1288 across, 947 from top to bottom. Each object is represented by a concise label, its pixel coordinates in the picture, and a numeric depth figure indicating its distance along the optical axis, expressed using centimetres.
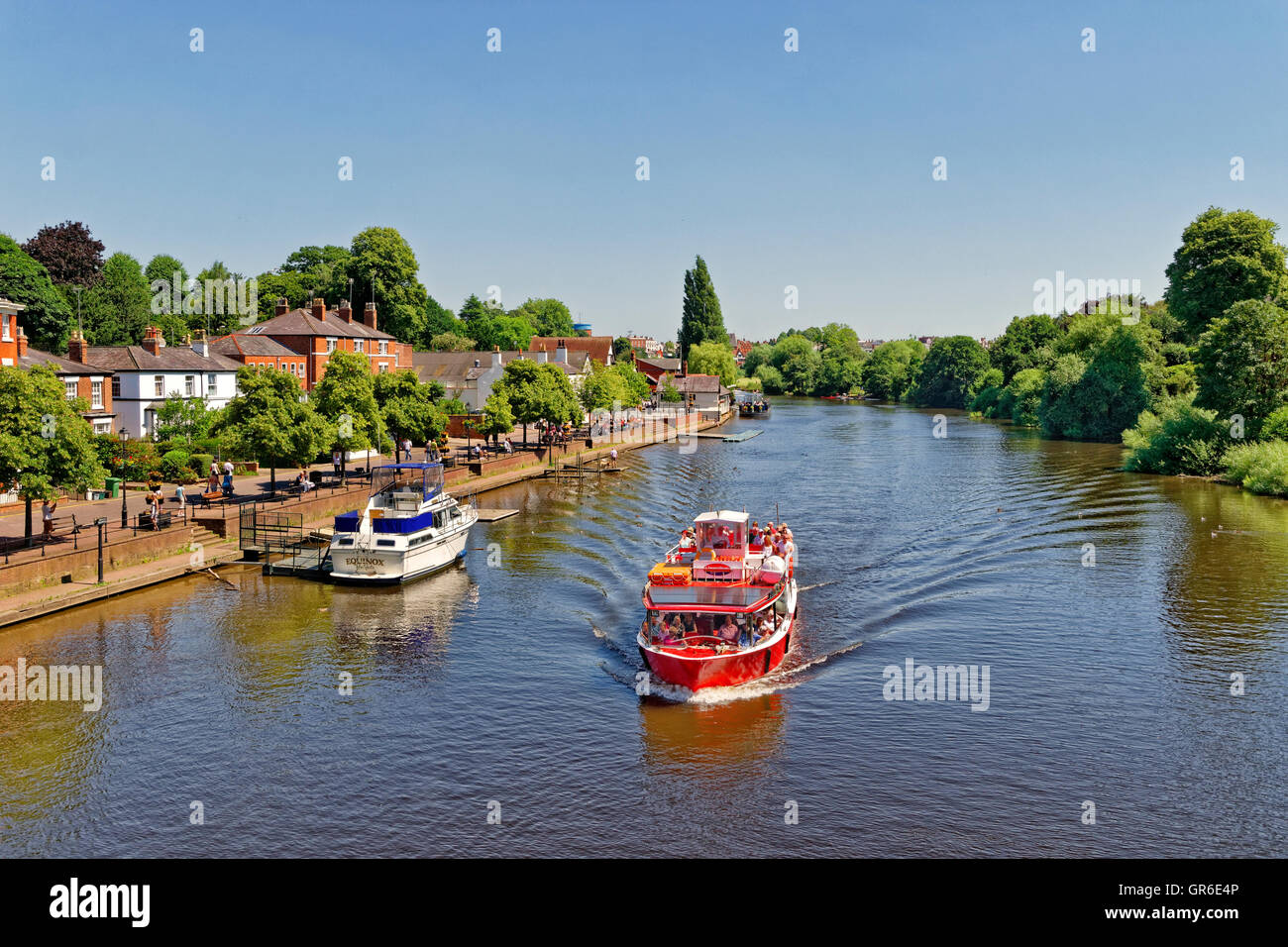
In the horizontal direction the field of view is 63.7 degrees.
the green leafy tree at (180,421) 6397
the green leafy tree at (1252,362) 6944
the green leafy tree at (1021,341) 15075
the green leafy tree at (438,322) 17200
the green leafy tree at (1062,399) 10531
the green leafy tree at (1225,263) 8725
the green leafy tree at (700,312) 18725
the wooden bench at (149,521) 4272
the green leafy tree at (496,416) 7638
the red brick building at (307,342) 7962
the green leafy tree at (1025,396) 12288
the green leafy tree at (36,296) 8212
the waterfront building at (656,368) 17550
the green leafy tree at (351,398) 5747
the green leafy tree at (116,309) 10031
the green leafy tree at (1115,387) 10012
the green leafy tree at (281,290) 13038
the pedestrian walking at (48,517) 3884
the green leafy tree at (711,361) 17125
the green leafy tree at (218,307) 12900
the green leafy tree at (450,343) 14888
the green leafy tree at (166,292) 11468
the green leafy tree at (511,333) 16462
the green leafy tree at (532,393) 8044
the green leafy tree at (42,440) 3638
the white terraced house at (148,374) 6500
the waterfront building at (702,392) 15362
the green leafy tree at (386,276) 11400
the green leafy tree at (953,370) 16825
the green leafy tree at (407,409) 6456
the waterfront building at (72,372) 4962
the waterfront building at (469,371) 10638
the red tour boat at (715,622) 2905
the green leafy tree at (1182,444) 7262
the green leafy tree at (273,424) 4922
